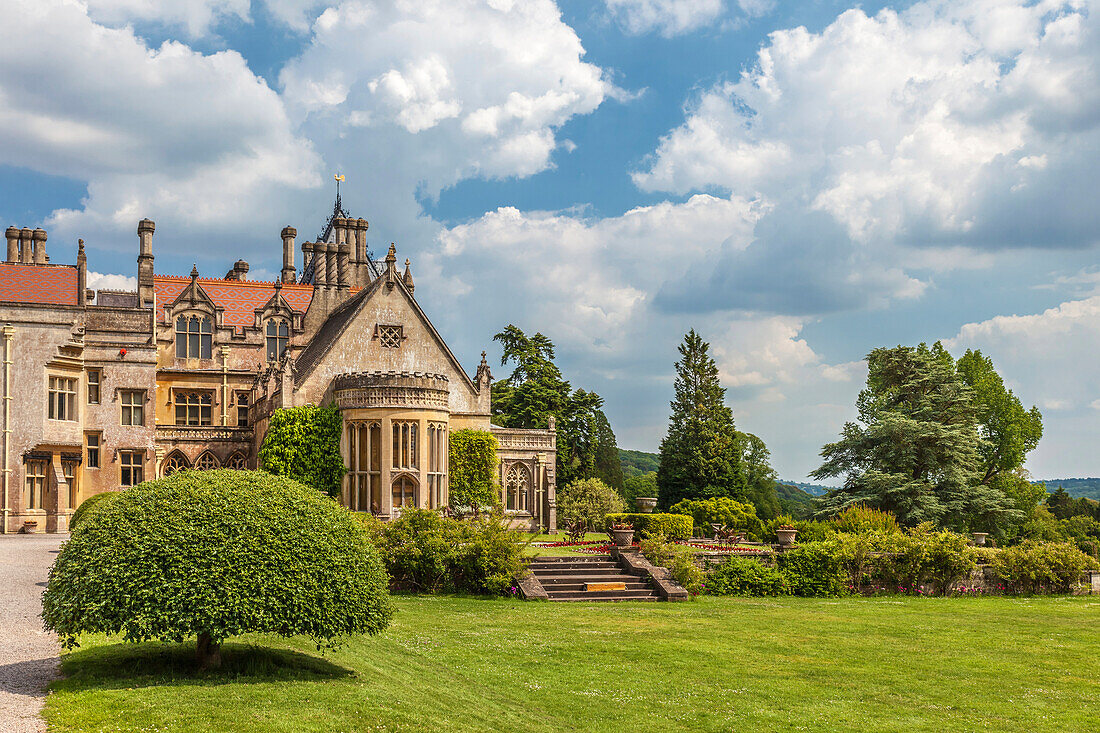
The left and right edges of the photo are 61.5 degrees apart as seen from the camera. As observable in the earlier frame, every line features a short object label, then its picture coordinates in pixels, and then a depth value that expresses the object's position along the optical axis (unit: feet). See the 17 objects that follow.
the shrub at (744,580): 97.96
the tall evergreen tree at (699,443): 200.54
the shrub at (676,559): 94.89
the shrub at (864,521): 121.08
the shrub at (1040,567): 108.37
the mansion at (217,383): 124.57
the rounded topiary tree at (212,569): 39.63
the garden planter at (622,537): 105.09
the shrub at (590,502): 161.99
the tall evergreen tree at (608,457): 284.20
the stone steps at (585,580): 90.68
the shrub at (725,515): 152.35
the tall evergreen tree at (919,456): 151.53
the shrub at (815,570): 100.63
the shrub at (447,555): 87.97
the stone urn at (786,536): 106.11
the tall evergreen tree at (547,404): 197.67
